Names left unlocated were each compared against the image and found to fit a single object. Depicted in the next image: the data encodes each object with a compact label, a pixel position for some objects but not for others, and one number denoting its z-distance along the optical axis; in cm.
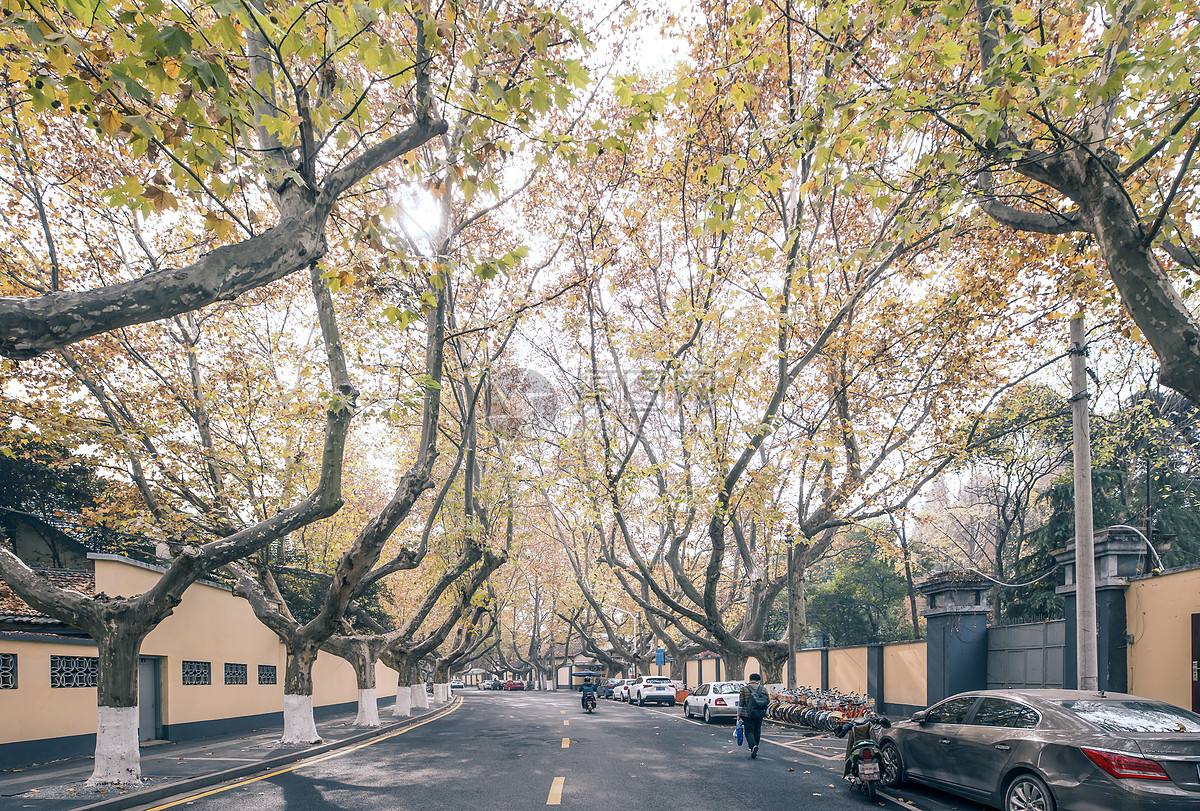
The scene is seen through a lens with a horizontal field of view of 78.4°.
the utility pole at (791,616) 1948
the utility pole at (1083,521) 961
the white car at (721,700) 2278
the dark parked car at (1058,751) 620
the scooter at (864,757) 884
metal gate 1432
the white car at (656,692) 3591
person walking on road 1295
